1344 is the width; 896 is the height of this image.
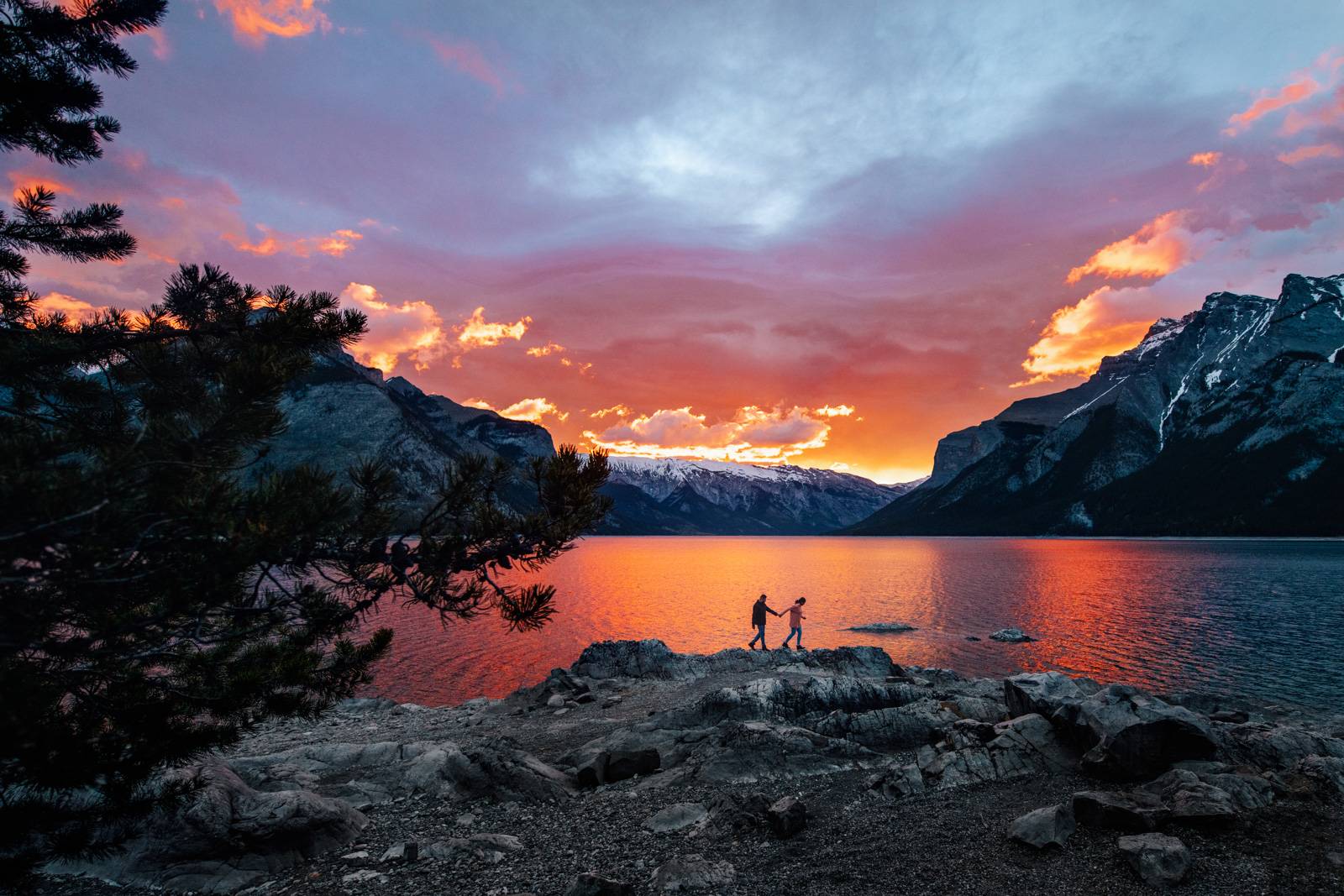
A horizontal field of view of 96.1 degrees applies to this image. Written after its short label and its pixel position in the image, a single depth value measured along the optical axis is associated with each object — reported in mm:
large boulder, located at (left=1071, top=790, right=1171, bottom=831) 10836
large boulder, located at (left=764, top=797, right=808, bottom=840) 12430
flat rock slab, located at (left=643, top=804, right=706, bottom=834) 13031
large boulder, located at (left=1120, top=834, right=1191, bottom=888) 9383
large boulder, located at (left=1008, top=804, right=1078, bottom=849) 10828
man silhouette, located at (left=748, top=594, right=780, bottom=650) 35719
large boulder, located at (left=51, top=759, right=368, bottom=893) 10805
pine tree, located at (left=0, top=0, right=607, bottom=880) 5754
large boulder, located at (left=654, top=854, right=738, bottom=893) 10516
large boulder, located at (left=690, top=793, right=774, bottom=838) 12656
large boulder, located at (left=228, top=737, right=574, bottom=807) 14938
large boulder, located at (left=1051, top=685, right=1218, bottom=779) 13203
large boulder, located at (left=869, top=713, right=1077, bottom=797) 14586
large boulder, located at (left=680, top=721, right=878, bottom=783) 15734
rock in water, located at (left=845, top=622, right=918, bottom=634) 49562
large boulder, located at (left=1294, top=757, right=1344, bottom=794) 11914
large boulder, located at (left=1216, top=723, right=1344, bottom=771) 13586
